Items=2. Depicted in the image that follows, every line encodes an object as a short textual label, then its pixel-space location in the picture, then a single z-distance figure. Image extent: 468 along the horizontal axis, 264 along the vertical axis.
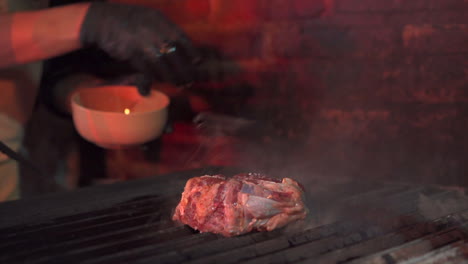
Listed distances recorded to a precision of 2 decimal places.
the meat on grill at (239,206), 1.03
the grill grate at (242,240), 0.94
